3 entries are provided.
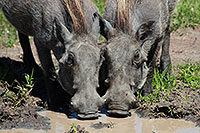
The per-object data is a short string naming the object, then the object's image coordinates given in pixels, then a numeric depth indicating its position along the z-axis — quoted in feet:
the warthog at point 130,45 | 28.17
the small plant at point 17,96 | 30.73
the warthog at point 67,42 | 27.27
